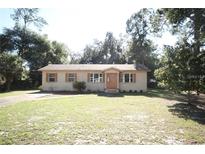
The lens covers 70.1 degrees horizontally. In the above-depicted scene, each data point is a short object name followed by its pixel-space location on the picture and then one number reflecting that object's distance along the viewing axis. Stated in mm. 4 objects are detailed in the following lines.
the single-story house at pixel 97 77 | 10761
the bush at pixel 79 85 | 10490
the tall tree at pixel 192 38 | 5805
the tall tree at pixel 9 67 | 8792
